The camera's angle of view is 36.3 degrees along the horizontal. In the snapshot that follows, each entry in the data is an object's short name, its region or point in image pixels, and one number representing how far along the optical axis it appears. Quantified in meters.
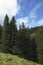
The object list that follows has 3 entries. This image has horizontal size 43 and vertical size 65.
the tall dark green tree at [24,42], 22.09
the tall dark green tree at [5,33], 23.10
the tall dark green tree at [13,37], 21.98
